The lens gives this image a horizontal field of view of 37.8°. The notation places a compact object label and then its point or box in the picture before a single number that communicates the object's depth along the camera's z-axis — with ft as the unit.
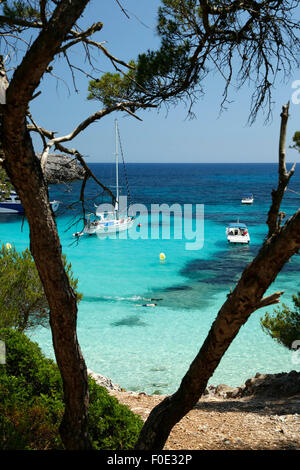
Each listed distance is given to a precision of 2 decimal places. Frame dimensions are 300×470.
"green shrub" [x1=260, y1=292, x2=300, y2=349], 31.86
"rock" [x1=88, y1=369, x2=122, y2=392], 30.21
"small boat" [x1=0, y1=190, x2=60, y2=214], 152.87
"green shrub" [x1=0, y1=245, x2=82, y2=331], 33.22
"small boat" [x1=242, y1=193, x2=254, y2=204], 190.70
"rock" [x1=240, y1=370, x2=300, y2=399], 26.80
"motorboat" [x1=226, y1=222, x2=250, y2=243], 105.19
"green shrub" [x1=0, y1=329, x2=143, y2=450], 13.01
